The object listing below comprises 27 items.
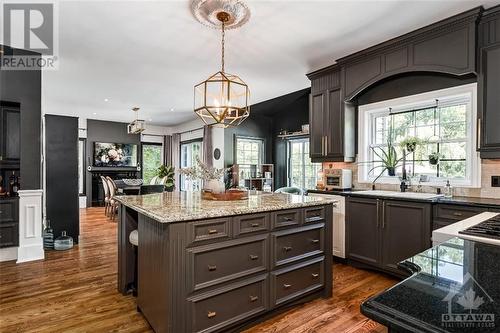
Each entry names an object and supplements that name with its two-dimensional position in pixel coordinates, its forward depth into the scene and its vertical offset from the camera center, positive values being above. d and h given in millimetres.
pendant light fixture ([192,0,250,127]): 2467 +1373
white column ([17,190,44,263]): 3697 -827
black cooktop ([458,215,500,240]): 1406 -343
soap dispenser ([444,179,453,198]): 3065 -274
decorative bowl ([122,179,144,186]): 7422 -494
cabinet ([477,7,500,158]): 2643 +763
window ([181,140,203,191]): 9508 +265
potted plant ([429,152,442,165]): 3335 +86
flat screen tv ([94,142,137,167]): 8969 +313
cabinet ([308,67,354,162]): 4012 +654
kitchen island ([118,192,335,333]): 1825 -704
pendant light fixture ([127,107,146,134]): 7133 +980
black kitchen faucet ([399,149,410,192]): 3523 -210
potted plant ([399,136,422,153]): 3521 +275
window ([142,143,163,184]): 10086 +186
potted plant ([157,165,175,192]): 7107 -302
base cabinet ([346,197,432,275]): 2871 -718
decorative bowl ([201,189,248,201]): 2578 -291
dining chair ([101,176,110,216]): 6968 -715
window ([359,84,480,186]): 3148 +409
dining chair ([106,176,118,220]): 6637 -727
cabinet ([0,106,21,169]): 4043 +400
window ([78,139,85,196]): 8799 +43
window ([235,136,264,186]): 7539 +306
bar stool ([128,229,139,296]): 2471 -678
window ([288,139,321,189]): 6805 -32
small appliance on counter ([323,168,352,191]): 3953 -199
